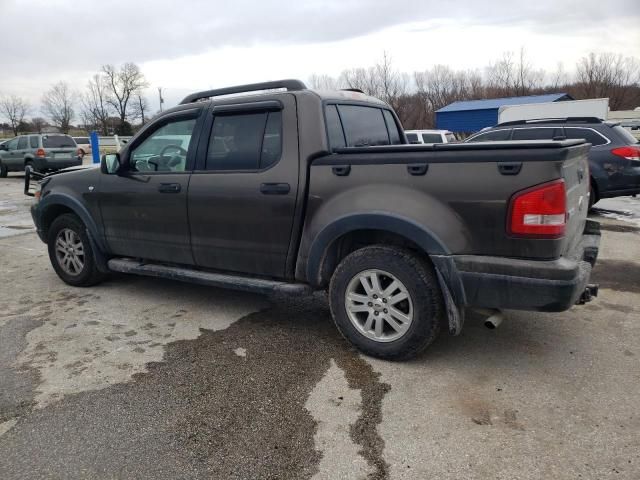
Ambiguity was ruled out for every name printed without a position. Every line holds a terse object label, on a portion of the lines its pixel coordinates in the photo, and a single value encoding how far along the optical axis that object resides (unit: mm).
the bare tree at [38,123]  69106
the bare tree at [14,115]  78262
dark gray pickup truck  3100
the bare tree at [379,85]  47406
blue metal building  37812
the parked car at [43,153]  18938
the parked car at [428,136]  15938
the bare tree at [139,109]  81438
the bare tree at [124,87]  82250
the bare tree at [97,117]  75312
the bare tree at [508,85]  53094
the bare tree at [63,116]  75875
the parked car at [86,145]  34194
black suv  8992
